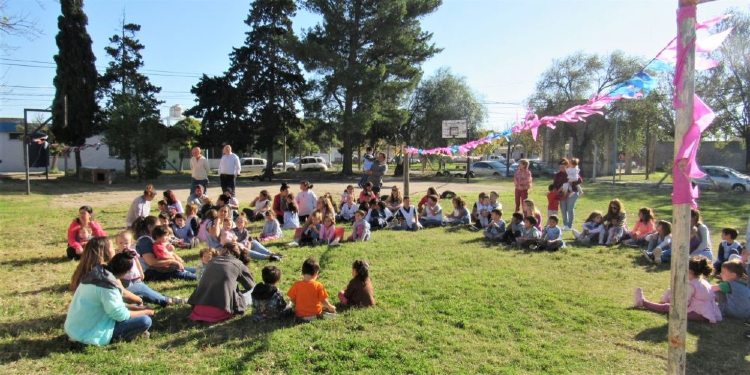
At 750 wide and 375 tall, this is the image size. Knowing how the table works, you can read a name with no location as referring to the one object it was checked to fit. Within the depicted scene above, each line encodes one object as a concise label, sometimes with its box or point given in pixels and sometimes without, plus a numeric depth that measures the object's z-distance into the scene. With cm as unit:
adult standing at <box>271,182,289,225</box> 1258
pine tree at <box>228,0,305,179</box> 3428
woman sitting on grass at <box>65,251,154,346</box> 492
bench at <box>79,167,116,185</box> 2762
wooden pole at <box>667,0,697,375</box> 342
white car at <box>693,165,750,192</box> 2569
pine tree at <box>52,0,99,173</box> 2923
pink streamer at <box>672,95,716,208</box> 344
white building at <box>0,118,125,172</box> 4303
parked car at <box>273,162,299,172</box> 4536
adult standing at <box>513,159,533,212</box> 1271
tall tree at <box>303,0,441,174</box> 3269
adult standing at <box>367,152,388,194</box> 1510
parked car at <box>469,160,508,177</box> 3916
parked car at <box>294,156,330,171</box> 4526
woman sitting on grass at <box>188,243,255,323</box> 567
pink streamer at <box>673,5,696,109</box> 343
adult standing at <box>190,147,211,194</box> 1320
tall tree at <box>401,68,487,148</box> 4253
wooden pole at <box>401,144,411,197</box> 1674
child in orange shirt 576
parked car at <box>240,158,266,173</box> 4488
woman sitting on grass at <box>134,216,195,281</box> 729
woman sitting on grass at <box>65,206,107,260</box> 873
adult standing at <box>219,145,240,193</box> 1362
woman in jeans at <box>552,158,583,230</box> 1180
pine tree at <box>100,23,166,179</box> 2812
